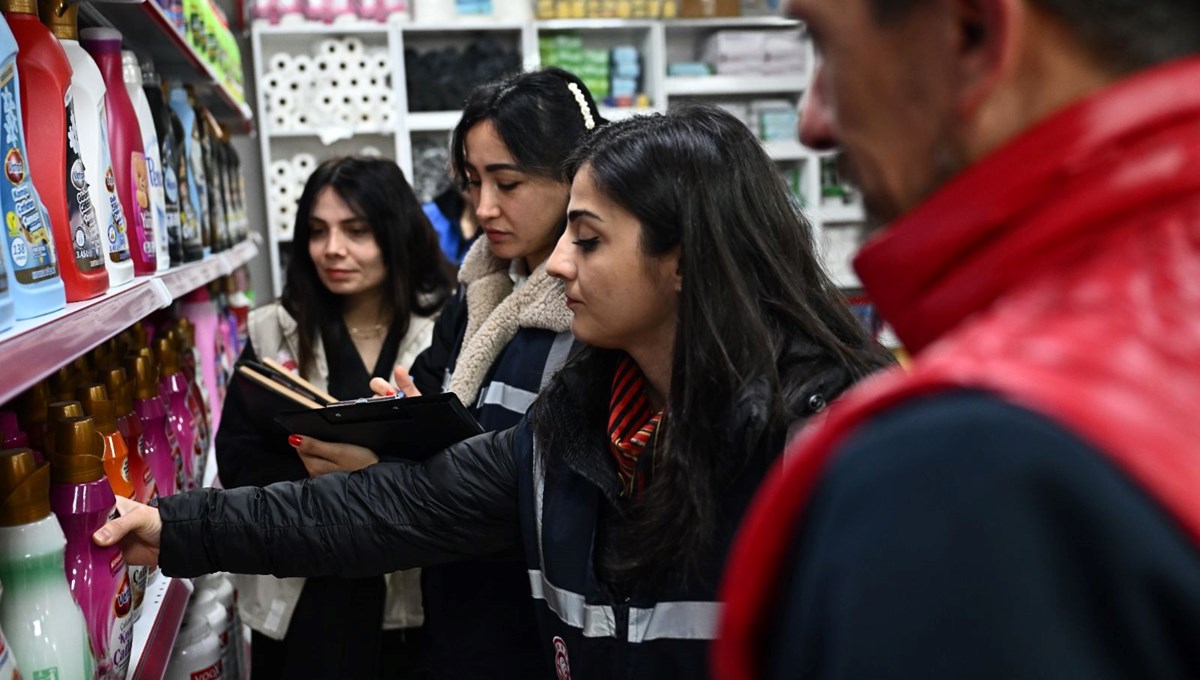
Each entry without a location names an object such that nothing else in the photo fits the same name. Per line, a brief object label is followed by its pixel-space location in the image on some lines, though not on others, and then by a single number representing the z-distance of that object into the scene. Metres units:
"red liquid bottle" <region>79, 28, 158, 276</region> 1.72
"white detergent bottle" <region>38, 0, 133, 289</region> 1.49
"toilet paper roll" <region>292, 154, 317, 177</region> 5.50
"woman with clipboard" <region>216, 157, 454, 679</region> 2.49
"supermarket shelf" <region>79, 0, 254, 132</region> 1.91
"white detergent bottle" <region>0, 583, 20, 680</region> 1.01
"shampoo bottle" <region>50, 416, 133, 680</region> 1.27
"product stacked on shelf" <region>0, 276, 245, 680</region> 1.14
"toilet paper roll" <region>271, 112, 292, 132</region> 5.46
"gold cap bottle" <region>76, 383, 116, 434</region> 1.44
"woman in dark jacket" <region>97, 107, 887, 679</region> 1.32
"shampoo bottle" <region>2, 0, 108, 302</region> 1.29
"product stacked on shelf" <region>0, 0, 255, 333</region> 1.14
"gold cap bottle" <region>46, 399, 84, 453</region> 1.30
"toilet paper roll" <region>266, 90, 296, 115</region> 5.44
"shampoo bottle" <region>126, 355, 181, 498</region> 1.78
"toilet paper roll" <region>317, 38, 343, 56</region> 5.46
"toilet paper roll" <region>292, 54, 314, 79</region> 5.45
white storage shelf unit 5.45
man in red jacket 0.43
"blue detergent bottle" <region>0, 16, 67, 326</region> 1.10
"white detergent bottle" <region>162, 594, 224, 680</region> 2.14
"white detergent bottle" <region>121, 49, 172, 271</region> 1.85
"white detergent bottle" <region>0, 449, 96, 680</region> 1.13
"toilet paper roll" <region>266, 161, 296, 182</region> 5.47
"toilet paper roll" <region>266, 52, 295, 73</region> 5.45
